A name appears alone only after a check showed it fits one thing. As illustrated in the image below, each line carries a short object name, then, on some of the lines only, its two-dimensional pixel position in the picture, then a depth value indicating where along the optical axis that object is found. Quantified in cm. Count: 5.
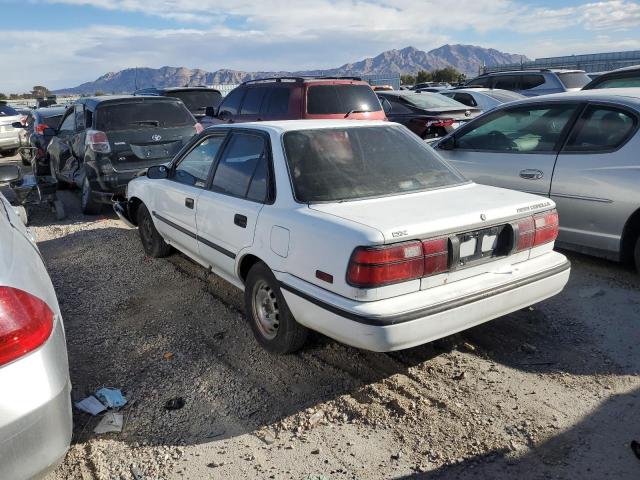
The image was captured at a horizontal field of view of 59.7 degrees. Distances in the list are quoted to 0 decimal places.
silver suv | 1430
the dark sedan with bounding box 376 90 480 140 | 1098
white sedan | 300
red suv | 849
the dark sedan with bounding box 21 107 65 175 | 1031
